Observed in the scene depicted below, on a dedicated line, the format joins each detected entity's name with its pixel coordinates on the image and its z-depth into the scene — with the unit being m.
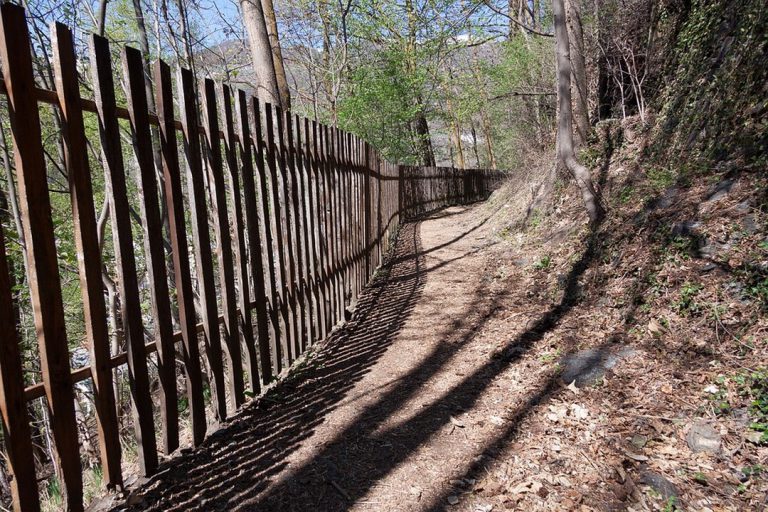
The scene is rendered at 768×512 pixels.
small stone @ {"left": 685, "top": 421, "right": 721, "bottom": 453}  2.60
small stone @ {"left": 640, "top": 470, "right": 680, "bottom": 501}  2.36
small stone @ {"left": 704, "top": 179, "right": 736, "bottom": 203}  4.31
